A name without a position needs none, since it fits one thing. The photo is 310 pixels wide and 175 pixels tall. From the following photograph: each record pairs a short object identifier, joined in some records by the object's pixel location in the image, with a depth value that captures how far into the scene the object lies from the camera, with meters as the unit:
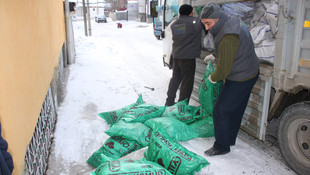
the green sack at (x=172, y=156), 2.65
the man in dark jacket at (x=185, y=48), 4.55
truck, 2.77
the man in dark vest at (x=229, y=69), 2.85
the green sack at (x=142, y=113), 3.73
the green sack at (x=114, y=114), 4.23
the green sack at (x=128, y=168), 2.14
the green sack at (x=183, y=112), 3.97
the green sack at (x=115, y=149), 3.22
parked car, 37.88
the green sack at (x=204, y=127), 3.69
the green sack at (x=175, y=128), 3.39
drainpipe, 9.13
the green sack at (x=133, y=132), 3.37
